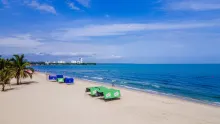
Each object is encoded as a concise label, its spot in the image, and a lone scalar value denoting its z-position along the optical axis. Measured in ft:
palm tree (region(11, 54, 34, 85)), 76.59
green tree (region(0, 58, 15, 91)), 61.70
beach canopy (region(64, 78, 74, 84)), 85.66
